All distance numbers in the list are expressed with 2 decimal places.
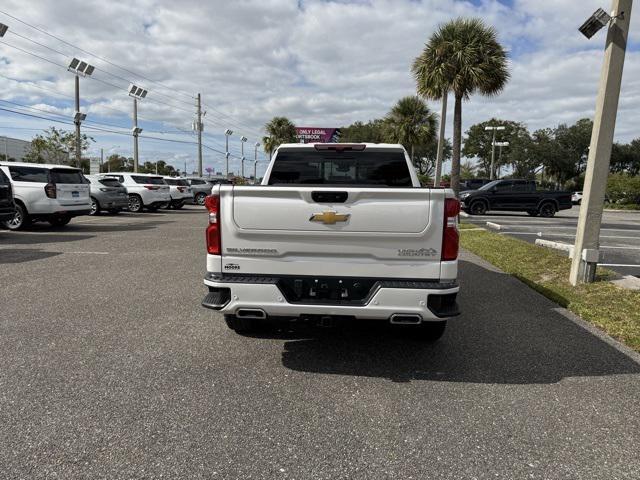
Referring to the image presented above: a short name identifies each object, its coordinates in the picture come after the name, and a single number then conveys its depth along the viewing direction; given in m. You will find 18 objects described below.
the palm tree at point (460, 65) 16.27
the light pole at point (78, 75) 28.83
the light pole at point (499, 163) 70.81
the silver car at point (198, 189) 26.70
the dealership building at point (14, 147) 119.89
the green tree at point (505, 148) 67.01
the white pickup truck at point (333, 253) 3.52
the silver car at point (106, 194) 16.72
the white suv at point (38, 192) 11.84
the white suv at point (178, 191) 22.44
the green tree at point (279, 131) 50.22
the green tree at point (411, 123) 31.50
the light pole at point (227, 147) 82.87
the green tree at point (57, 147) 46.00
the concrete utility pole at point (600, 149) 6.36
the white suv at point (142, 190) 19.30
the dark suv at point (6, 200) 10.41
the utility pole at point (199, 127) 47.36
